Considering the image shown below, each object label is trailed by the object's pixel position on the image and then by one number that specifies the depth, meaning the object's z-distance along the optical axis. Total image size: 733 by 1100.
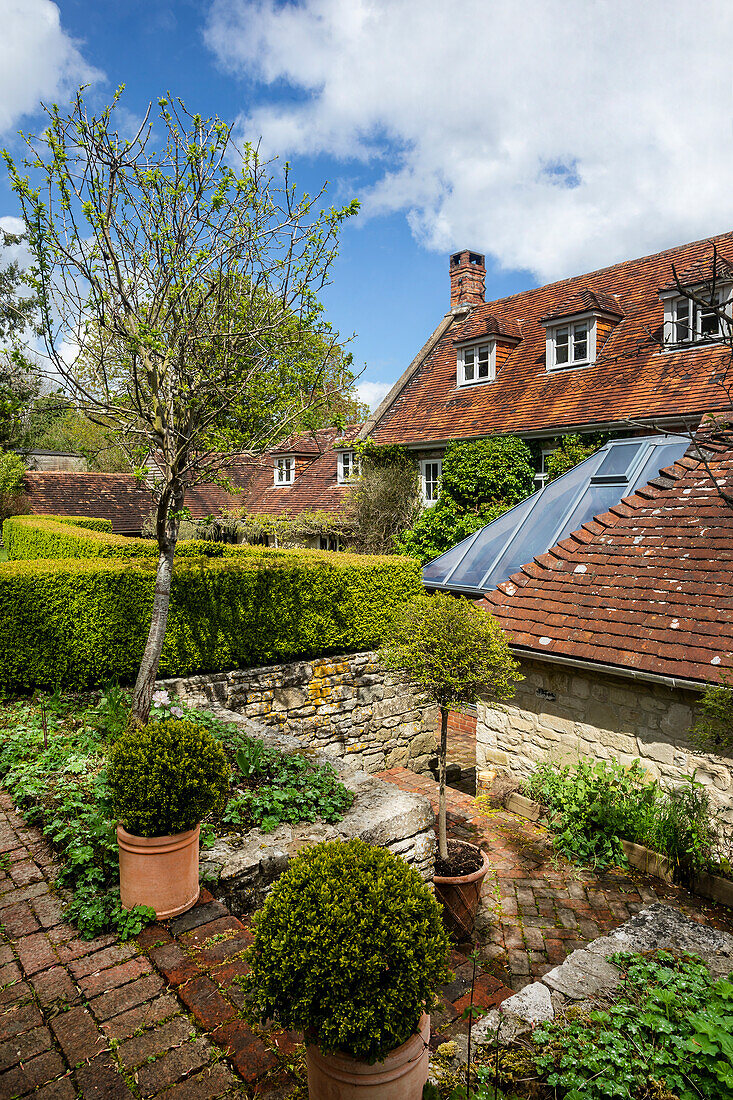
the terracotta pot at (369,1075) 2.42
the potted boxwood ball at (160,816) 3.80
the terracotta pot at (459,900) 5.34
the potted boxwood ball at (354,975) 2.41
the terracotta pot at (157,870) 3.78
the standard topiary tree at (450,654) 5.84
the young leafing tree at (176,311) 5.68
